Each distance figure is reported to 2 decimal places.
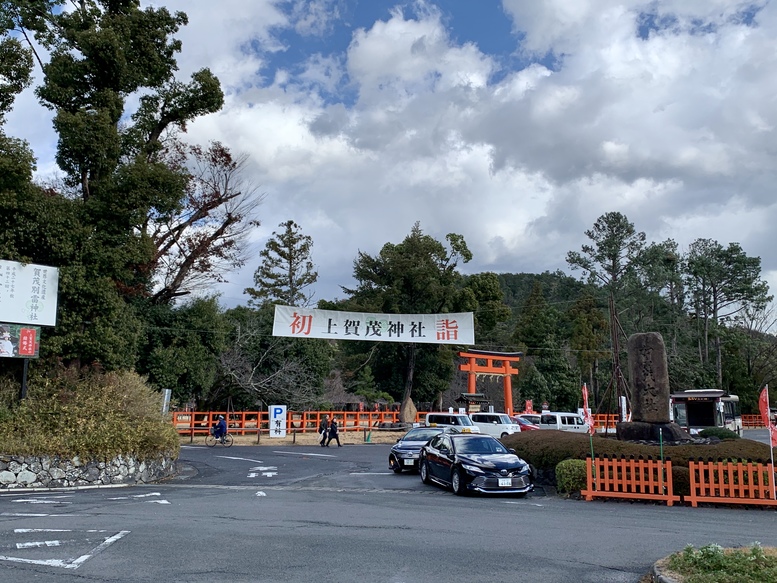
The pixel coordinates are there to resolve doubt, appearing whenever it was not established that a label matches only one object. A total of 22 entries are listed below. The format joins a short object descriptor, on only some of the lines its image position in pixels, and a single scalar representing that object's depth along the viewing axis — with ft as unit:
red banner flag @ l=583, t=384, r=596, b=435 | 55.89
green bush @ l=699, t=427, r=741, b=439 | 81.41
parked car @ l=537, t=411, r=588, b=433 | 117.19
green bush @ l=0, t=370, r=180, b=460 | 58.13
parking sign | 121.19
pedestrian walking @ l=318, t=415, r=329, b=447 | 108.99
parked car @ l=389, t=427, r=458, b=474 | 68.59
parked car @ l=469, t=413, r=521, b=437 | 109.50
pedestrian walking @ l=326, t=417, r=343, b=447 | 107.45
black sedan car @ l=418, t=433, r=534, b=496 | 49.39
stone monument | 64.01
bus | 133.79
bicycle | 107.24
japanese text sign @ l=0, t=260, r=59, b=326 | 66.85
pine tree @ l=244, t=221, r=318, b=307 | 231.91
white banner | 123.65
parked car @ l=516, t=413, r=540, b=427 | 120.37
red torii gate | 143.13
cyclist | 106.52
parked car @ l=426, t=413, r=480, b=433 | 104.27
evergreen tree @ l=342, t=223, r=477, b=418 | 165.37
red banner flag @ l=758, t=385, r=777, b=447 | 46.11
